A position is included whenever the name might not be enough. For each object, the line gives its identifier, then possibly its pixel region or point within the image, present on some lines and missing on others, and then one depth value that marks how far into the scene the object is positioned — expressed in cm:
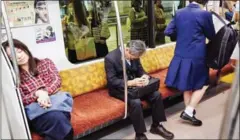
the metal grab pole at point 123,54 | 213
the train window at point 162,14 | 323
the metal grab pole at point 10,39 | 150
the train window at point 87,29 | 287
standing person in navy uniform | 244
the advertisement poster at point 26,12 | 244
